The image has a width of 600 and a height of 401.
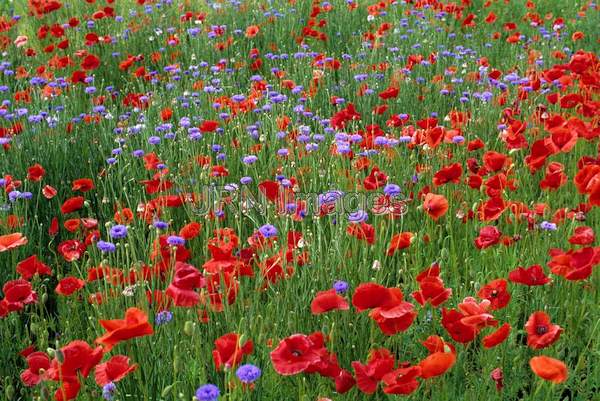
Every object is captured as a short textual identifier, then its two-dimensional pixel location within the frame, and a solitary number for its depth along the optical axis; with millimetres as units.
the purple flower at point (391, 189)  2527
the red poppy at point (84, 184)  2895
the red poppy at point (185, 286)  1651
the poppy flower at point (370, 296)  1651
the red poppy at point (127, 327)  1472
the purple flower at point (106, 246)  2191
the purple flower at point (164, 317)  1876
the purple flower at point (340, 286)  2006
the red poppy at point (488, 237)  2182
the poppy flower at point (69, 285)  2100
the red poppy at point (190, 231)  2311
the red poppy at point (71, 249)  2309
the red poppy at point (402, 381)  1508
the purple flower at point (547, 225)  2344
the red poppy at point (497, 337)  1652
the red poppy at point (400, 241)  2192
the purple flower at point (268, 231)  2158
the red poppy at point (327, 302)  1729
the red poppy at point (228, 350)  1585
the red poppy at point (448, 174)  2480
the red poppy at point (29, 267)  2209
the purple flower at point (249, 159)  2867
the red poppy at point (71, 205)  2602
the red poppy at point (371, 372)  1578
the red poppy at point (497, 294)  1862
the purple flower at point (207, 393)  1437
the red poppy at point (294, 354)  1525
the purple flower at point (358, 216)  2294
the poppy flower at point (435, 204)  2357
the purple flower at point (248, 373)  1501
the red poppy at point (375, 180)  2687
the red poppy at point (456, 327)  1680
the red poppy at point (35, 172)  3006
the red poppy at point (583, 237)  2059
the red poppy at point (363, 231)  2211
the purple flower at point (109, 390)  1618
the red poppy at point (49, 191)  2846
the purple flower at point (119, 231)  2152
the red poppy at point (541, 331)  1691
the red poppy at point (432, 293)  1761
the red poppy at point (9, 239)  2176
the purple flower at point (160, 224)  2348
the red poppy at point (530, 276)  1921
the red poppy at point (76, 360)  1528
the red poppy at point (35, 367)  1709
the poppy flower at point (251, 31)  5282
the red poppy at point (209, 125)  3295
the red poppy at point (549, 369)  1443
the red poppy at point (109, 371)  1555
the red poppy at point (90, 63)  4448
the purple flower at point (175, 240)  2133
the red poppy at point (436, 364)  1478
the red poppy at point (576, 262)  1799
